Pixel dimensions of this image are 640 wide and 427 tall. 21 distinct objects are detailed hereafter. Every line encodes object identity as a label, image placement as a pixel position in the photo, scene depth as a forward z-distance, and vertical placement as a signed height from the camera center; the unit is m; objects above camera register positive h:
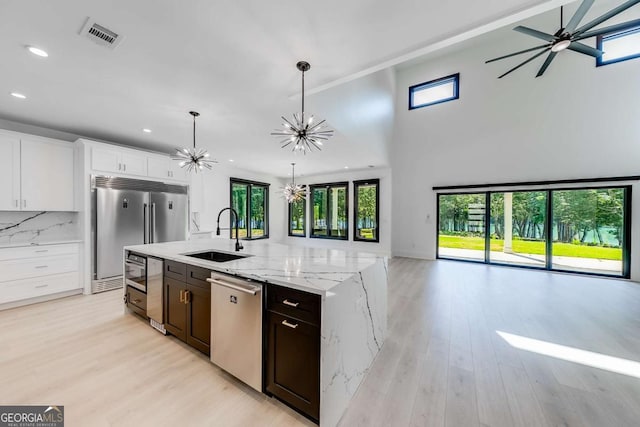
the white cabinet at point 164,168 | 4.34 +0.82
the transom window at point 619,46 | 4.80 +3.61
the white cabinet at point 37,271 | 3.02 -0.88
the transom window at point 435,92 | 6.58 +3.63
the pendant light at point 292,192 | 6.40 +0.53
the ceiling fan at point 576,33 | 2.75 +2.40
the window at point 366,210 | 7.11 +0.04
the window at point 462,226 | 6.24 -0.38
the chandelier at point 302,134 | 2.46 +0.85
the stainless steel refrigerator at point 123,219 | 3.67 -0.16
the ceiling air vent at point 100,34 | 1.65 +1.33
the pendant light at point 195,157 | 3.27 +0.77
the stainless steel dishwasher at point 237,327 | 1.65 -0.89
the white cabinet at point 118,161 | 3.66 +0.83
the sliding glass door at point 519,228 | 5.56 -0.40
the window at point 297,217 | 8.55 -0.24
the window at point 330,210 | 7.74 +0.04
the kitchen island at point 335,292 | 1.42 -0.61
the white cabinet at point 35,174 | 3.12 +0.51
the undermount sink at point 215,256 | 2.53 -0.52
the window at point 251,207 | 6.99 +0.12
